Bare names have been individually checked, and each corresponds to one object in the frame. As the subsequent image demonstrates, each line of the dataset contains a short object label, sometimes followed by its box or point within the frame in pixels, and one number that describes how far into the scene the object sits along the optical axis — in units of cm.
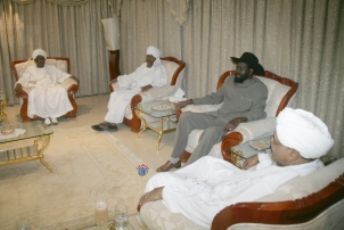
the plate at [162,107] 425
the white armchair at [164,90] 478
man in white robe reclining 172
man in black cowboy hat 361
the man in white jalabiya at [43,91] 532
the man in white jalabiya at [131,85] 502
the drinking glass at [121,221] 197
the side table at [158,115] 425
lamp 650
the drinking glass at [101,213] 210
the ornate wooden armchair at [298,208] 144
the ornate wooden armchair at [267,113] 316
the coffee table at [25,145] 361
